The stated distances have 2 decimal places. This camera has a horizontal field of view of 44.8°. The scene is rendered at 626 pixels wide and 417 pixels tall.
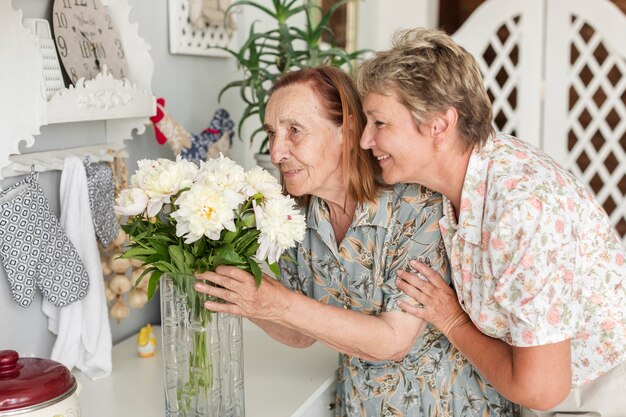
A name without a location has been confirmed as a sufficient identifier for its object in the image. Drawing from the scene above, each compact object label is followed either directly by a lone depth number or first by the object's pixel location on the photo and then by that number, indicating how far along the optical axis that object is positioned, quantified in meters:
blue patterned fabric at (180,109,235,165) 2.14
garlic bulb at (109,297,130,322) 1.93
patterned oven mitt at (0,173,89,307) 1.53
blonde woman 1.33
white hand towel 1.70
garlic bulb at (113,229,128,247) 1.88
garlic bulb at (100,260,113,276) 1.88
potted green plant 2.25
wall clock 1.66
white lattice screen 3.50
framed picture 2.21
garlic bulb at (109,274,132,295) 1.90
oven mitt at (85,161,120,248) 1.75
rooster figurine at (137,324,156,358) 1.89
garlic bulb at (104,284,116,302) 1.91
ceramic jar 1.13
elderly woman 1.54
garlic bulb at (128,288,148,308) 1.93
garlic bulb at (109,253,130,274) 1.88
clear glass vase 1.39
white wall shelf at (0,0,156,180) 1.46
